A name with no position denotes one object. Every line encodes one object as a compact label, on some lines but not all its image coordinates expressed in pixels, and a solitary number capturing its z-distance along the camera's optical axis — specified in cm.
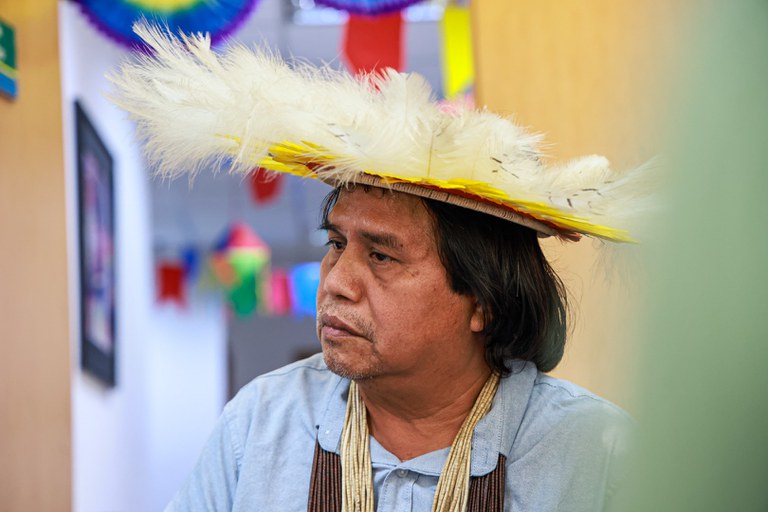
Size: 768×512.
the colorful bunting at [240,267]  853
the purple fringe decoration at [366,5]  313
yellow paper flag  370
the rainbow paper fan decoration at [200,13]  313
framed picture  335
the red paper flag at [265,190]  578
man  150
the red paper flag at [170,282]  970
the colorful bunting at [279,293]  972
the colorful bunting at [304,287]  948
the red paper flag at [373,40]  347
